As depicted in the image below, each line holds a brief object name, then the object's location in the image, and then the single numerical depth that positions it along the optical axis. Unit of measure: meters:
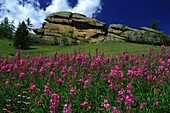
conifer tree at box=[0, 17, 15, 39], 69.03
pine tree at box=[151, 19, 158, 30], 98.00
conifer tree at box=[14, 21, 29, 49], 40.69
